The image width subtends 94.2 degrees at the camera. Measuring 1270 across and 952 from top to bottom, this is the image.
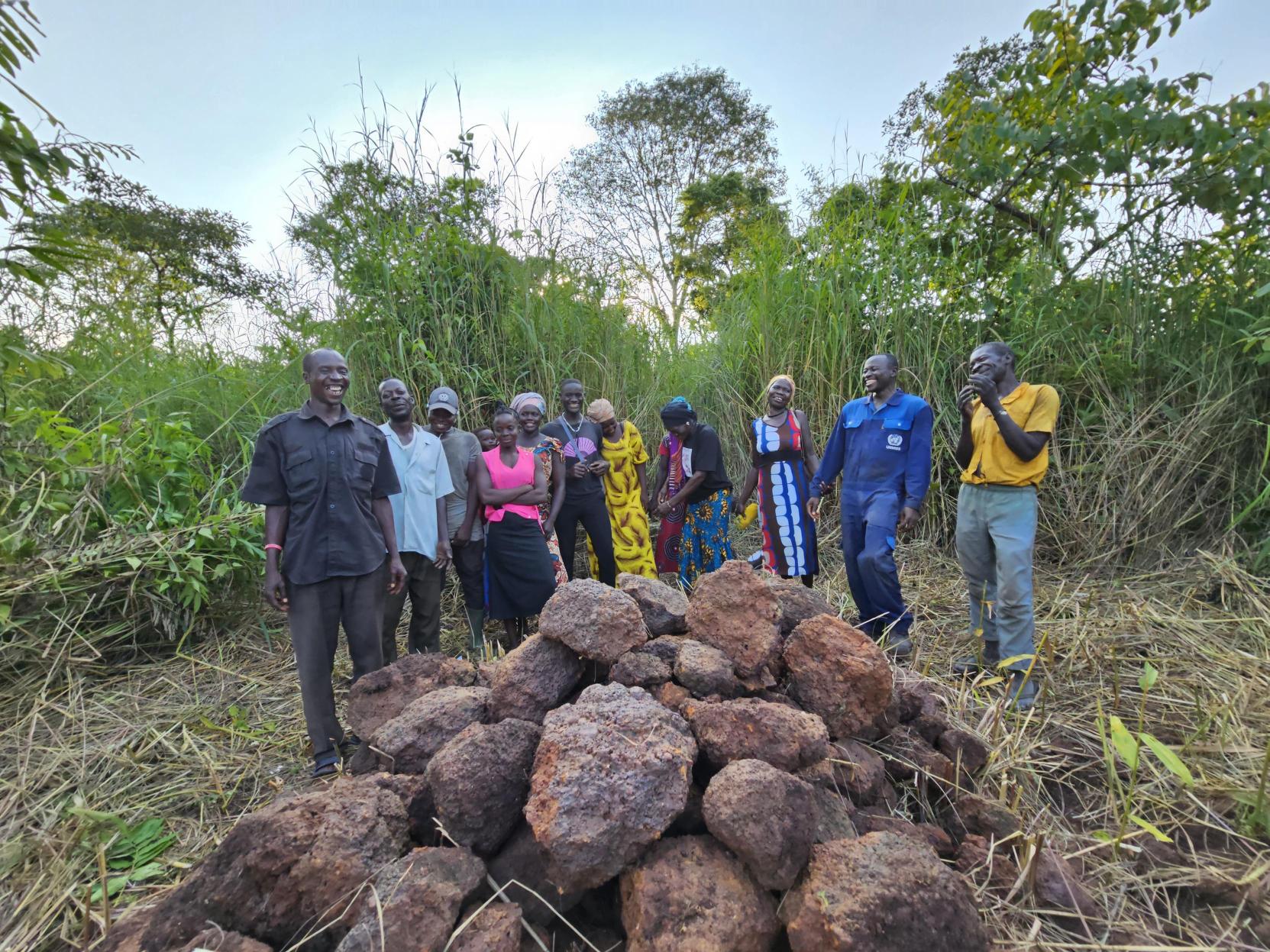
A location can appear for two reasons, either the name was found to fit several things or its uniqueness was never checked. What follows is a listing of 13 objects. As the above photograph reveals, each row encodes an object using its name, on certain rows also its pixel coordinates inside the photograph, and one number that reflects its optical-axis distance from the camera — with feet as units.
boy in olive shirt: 11.54
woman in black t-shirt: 13.62
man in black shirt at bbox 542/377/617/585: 12.96
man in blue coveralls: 10.56
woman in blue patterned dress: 12.66
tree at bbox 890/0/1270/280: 11.75
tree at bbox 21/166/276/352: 16.39
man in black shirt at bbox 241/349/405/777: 7.68
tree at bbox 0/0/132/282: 5.30
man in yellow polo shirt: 8.96
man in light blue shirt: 10.23
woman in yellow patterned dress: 13.82
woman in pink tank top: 11.31
